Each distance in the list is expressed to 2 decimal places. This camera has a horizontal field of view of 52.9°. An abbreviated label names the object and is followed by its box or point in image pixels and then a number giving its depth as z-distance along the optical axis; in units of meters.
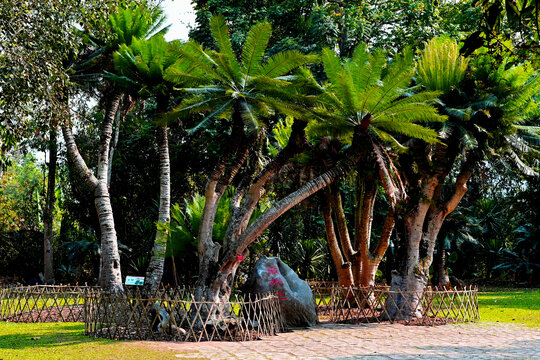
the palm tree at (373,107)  12.22
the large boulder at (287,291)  12.41
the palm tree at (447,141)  13.60
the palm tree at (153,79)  14.32
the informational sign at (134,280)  12.36
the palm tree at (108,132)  15.02
